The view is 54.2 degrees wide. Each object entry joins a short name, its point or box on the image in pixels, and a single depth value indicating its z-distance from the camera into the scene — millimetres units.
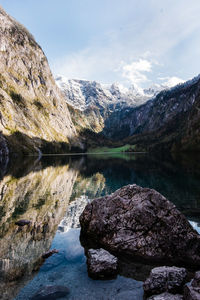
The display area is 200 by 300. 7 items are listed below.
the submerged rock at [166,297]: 9541
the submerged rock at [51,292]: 10523
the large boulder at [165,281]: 10508
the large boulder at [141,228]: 14961
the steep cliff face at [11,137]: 184125
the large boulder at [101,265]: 12539
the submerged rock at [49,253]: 15066
